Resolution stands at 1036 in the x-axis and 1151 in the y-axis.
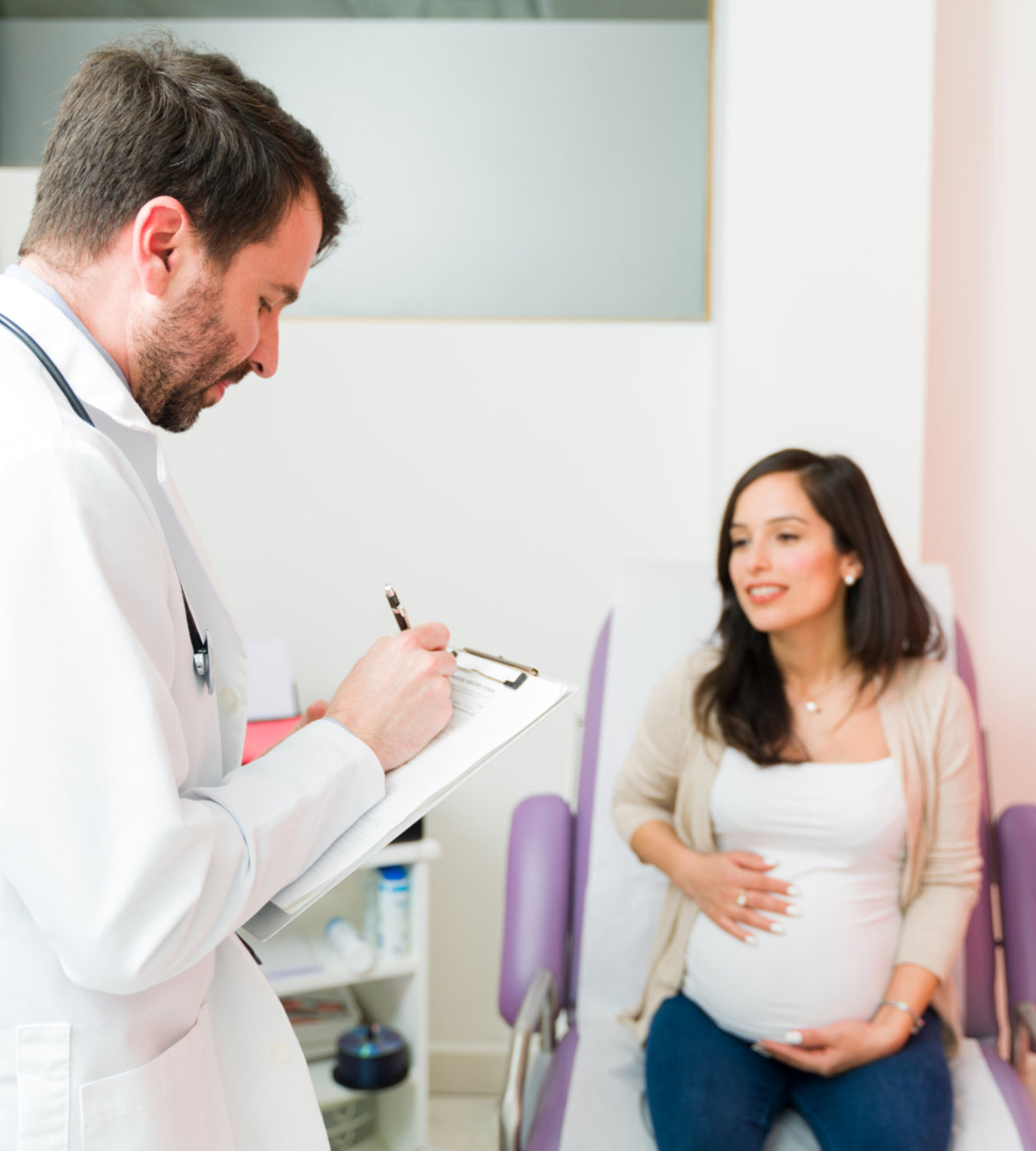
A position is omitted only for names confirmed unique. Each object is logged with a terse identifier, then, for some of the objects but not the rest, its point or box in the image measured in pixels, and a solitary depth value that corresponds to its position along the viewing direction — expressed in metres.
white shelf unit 1.62
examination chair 1.14
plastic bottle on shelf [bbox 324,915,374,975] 1.62
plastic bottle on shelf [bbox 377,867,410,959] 1.66
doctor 0.57
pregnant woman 1.14
